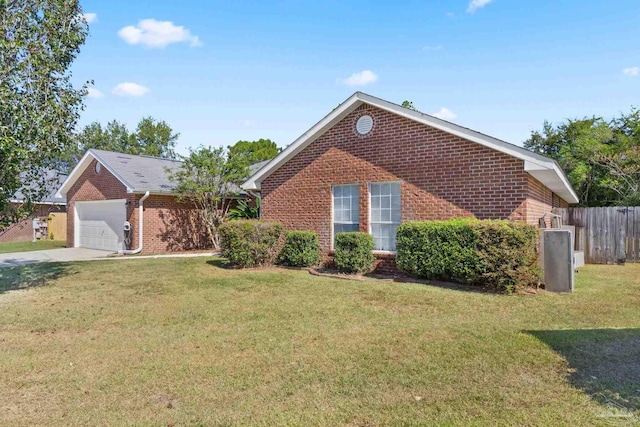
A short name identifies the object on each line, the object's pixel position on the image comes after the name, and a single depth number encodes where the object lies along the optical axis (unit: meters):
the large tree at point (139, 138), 47.47
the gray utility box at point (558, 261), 7.72
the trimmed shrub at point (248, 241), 11.19
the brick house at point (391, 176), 8.86
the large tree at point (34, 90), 7.72
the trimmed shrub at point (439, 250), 8.00
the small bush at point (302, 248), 11.16
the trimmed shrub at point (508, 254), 7.46
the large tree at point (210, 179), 16.14
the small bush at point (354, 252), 9.82
